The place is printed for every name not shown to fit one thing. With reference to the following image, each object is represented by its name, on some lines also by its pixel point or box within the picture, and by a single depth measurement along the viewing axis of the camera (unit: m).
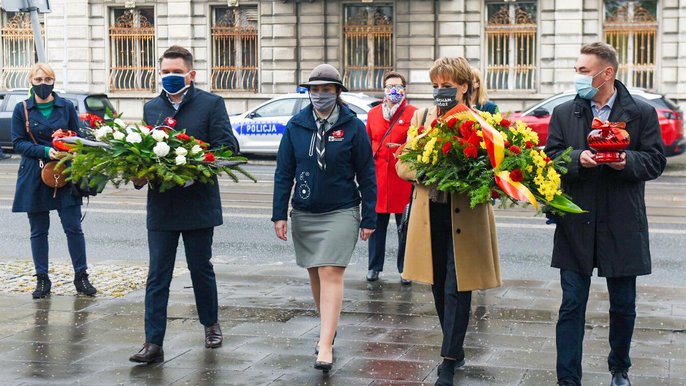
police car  24.27
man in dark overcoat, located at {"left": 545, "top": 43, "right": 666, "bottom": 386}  6.24
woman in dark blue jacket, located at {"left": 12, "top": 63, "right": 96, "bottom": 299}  9.09
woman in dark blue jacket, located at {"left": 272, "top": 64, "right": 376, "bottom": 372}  6.98
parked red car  22.12
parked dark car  25.36
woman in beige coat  6.56
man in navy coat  7.17
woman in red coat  9.70
